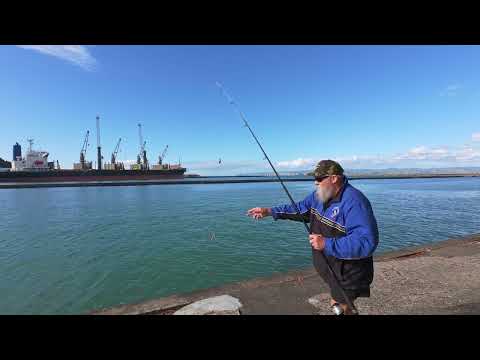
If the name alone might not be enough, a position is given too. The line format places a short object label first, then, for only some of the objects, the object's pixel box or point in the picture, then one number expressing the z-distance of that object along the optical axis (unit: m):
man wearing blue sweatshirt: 1.92
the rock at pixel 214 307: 3.21
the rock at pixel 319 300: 3.39
